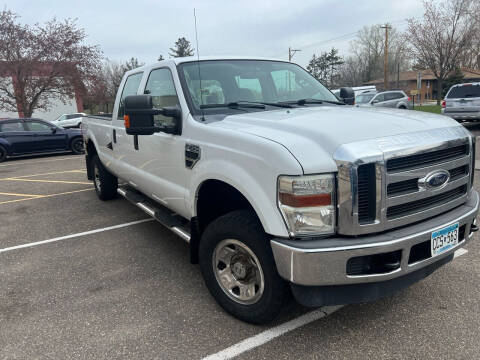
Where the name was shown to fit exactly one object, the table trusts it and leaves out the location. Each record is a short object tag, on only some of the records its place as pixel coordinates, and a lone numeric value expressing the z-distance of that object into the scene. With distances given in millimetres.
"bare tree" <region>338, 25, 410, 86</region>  66000
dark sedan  13148
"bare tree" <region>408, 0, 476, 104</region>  27891
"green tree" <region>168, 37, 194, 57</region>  58838
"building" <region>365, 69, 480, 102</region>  62112
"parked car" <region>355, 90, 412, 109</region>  19200
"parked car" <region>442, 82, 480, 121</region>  13688
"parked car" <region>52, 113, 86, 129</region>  24844
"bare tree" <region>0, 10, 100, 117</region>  20078
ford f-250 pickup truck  2215
